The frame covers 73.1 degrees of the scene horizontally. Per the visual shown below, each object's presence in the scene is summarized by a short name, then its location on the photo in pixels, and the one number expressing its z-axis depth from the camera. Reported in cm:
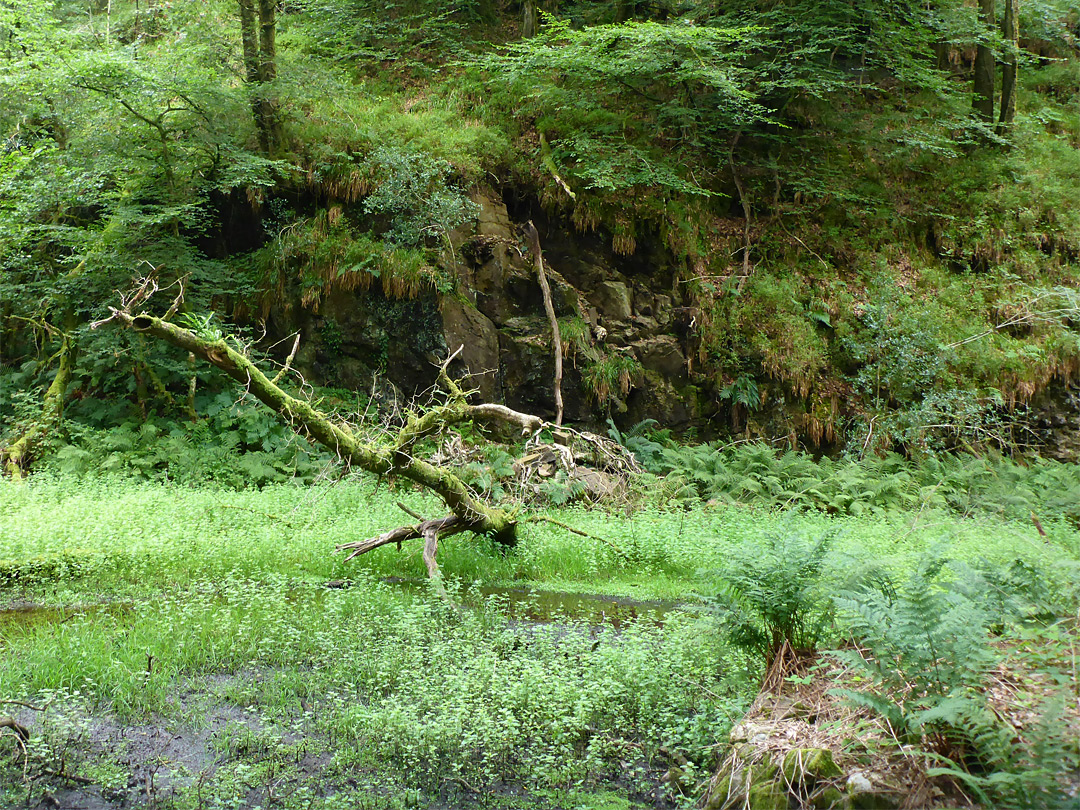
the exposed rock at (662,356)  1355
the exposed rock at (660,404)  1348
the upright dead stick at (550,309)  1277
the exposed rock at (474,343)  1262
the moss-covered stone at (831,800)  306
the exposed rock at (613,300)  1369
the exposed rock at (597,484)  1048
